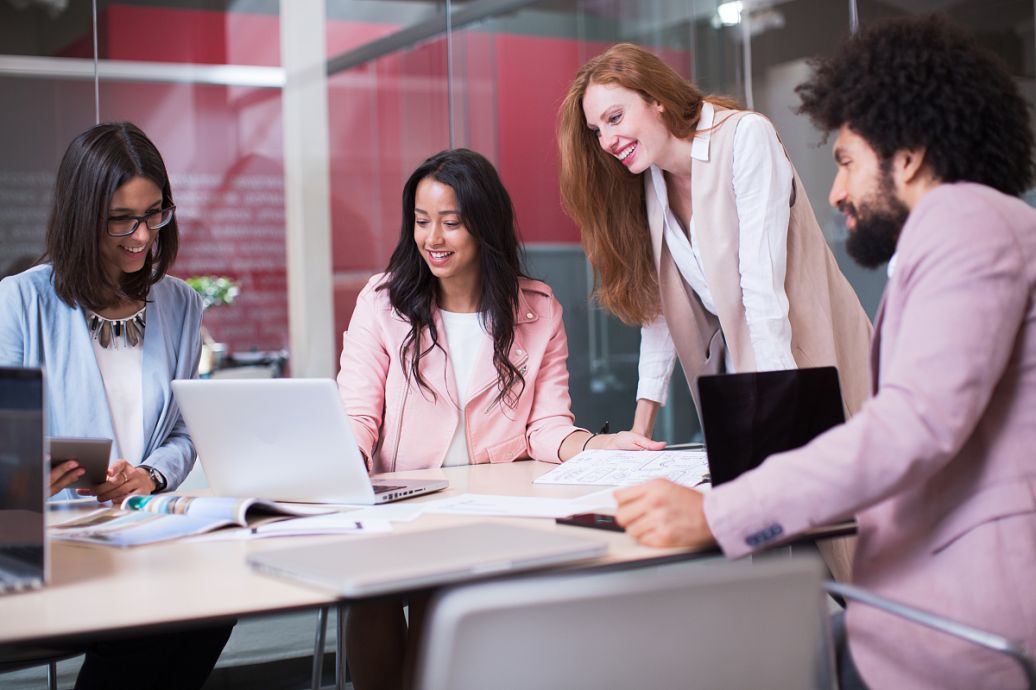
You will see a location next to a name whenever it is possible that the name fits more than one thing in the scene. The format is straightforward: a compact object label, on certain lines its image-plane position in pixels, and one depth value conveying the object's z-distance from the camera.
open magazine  1.76
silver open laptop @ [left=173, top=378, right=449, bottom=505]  1.90
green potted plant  5.18
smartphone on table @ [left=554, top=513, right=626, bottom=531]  1.70
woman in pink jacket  2.77
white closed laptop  1.29
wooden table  1.27
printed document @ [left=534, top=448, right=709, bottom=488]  2.19
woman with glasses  2.38
